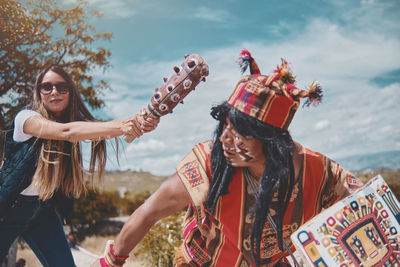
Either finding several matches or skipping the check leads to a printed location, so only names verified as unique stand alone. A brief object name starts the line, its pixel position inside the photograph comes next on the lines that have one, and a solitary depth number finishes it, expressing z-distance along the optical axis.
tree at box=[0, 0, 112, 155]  7.33
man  1.82
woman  2.94
